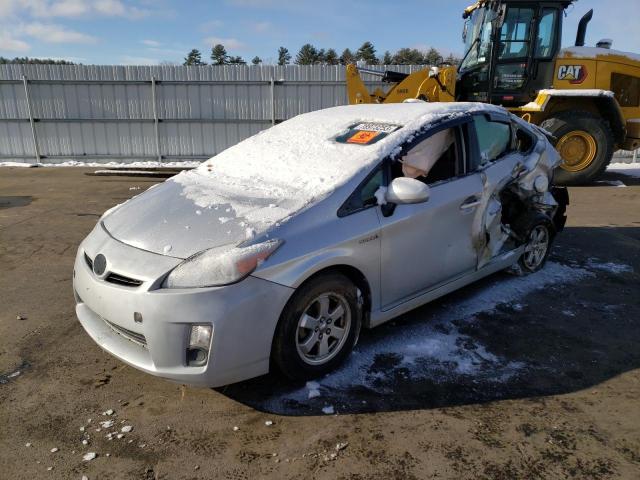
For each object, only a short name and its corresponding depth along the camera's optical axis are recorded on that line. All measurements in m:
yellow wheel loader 9.33
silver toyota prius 2.57
